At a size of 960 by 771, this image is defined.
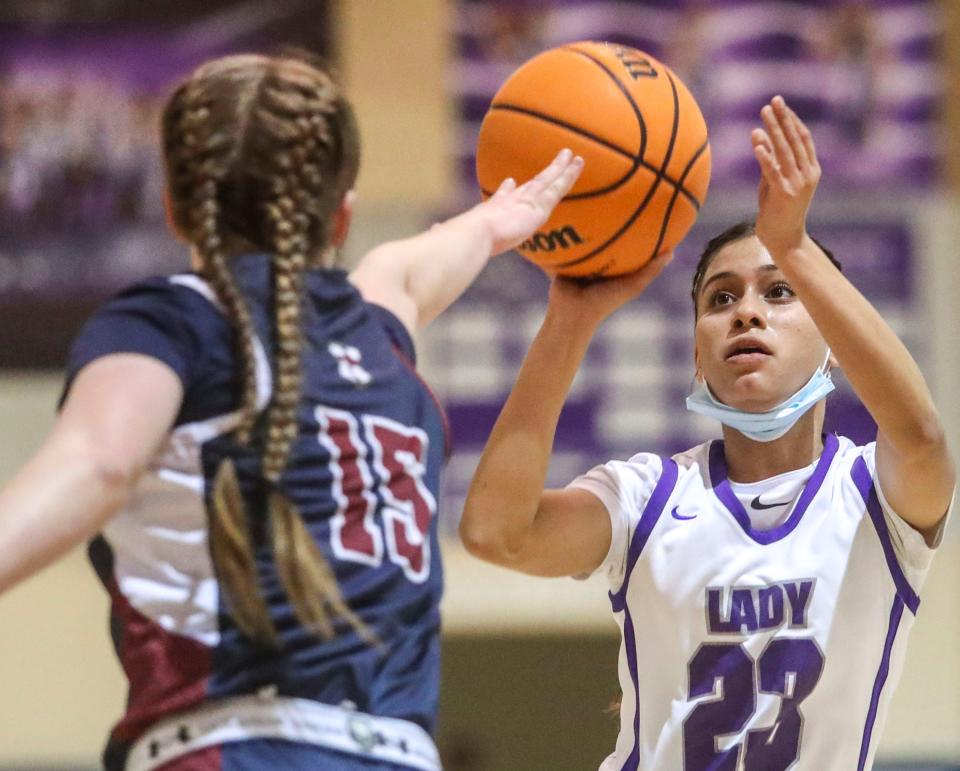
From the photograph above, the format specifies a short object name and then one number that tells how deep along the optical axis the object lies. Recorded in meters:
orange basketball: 6.34
